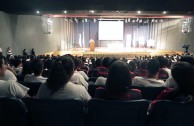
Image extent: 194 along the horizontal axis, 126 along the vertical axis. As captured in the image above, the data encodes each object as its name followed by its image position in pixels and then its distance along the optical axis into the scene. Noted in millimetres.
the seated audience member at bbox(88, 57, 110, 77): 3985
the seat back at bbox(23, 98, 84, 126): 1762
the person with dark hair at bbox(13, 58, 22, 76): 4734
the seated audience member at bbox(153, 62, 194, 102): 1871
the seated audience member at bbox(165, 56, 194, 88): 2943
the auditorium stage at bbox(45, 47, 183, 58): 13492
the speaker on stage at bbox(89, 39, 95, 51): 15180
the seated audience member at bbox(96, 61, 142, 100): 1908
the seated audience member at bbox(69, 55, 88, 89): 3105
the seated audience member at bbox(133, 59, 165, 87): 3049
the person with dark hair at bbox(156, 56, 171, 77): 4462
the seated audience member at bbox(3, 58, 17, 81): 3178
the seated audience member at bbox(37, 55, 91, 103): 2074
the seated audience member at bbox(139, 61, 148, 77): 3290
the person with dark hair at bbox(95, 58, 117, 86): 3247
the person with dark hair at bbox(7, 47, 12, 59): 9182
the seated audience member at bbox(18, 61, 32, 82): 3846
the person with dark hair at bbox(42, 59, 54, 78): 4461
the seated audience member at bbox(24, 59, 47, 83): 3226
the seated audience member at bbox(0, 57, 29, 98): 2232
